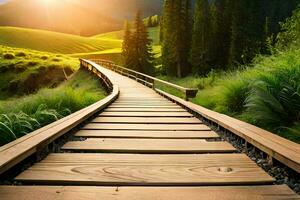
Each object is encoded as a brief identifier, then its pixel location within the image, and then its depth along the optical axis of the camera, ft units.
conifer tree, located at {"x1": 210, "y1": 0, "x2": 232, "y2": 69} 142.00
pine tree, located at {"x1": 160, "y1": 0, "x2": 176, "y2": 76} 142.72
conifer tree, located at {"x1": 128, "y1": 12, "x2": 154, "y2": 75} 146.41
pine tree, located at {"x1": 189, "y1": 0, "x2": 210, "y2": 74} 135.54
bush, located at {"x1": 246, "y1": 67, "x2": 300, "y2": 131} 15.97
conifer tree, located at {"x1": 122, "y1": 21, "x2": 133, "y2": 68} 148.36
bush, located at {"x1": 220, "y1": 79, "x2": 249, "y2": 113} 22.75
